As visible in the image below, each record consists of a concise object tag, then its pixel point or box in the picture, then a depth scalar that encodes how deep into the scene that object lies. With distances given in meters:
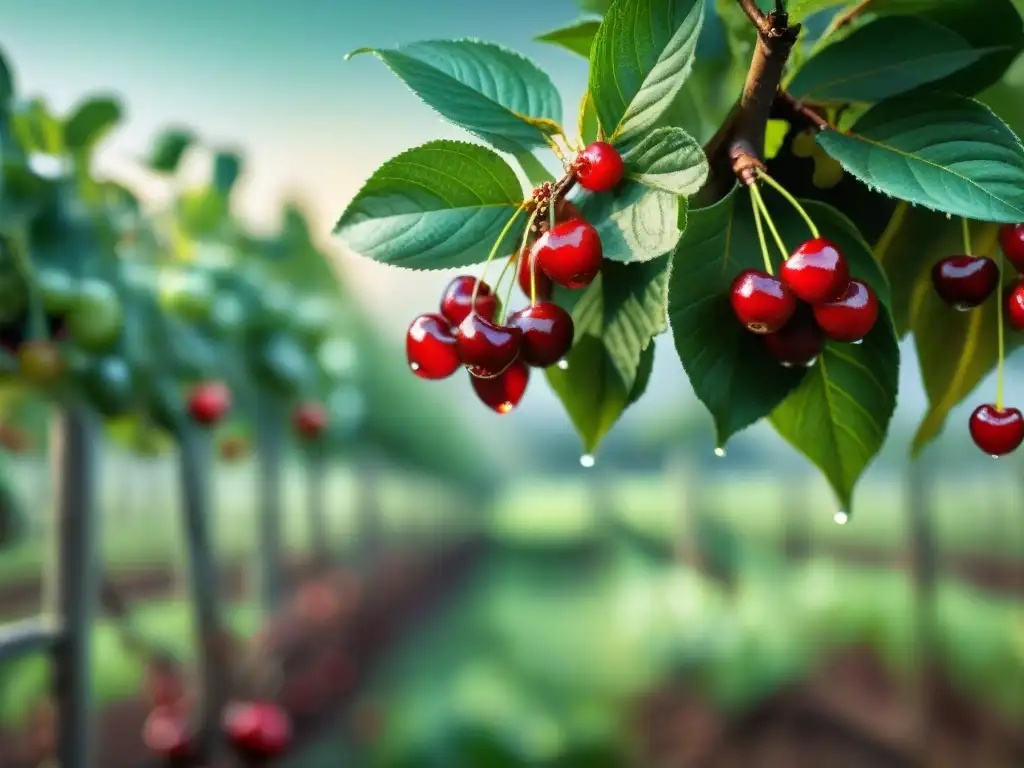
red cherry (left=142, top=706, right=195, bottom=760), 2.20
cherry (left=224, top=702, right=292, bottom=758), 2.21
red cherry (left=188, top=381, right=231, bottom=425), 2.19
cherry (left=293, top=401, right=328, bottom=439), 2.95
